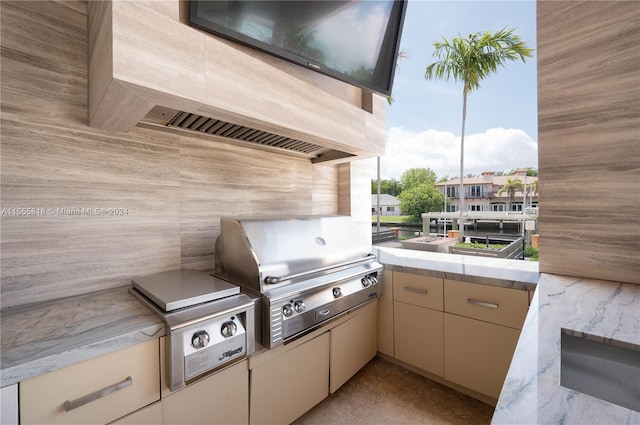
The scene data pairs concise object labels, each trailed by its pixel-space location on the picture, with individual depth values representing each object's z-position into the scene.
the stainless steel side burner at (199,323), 0.90
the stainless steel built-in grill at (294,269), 1.22
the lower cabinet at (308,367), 1.24
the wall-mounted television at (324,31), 1.20
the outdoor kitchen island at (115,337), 0.46
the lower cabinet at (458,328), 1.53
